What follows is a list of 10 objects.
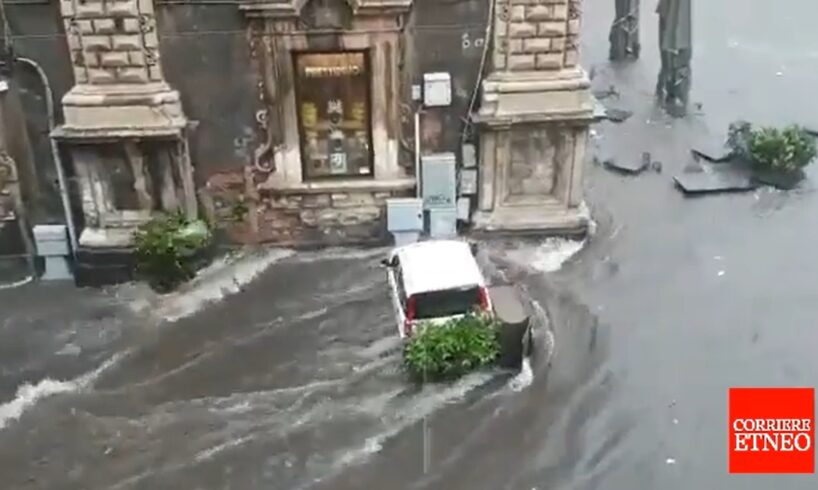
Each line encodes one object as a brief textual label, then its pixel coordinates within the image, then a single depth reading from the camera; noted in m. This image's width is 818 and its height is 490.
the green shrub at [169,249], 14.21
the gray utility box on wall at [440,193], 14.70
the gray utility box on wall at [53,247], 14.67
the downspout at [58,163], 13.81
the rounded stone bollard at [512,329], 12.00
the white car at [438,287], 12.42
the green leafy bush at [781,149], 16.92
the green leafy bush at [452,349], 11.95
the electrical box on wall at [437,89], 14.15
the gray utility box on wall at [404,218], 14.91
